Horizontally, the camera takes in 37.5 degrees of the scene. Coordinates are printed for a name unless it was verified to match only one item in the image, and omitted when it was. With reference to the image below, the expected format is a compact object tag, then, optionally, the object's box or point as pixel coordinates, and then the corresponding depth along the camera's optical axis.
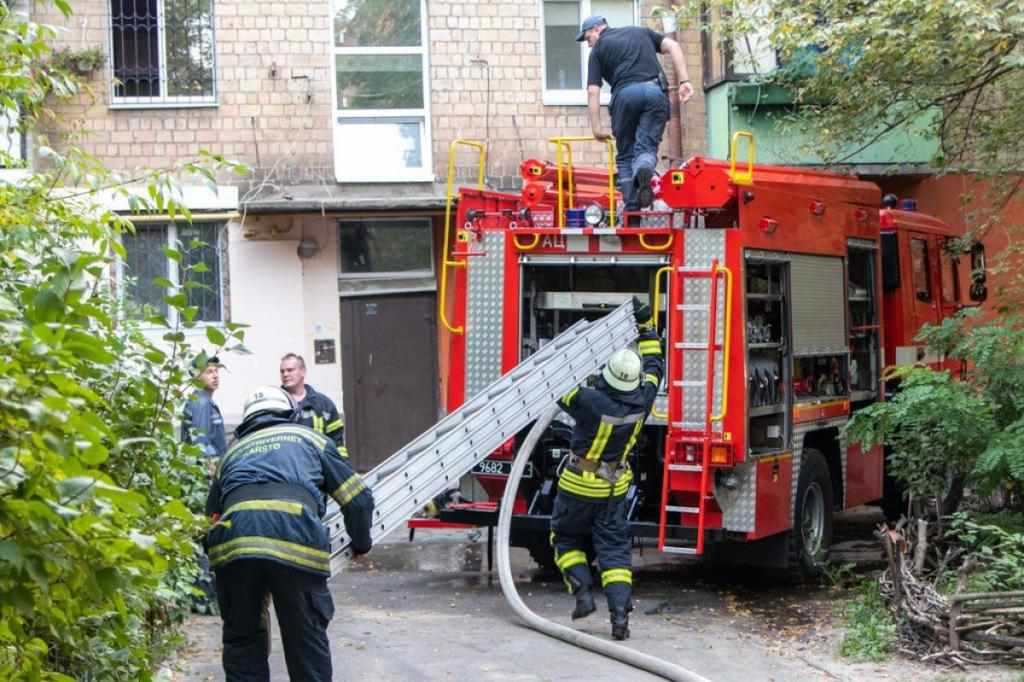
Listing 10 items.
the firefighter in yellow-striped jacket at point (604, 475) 8.88
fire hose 7.58
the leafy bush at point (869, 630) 7.96
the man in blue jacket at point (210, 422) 9.54
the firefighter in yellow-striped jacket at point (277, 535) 5.87
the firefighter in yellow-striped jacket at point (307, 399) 9.02
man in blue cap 10.52
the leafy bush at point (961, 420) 9.59
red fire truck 9.56
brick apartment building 16.66
